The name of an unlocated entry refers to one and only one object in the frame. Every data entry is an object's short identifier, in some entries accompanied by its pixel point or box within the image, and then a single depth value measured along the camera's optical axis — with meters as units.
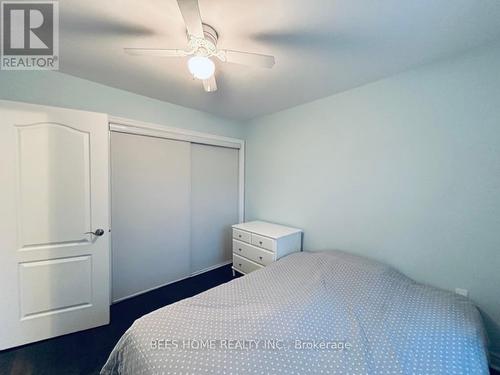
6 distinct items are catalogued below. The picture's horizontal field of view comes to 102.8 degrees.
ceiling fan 1.14
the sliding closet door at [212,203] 2.82
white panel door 1.52
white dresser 2.24
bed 0.88
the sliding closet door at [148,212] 2.18
